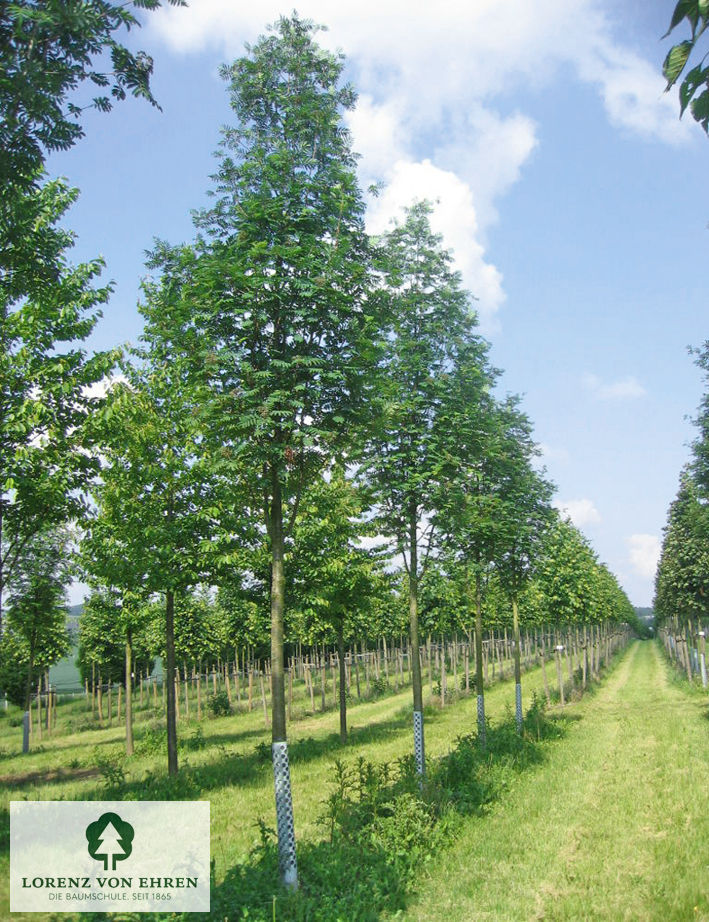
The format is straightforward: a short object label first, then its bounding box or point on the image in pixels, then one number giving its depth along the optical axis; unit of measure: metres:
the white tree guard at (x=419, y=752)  11.45
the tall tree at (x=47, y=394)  10.58
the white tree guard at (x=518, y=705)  18.00
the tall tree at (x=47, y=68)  4.70
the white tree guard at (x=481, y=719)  15.05
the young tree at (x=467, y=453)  12.16
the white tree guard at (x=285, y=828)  7.09
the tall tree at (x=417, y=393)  12.10
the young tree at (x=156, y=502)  13.32
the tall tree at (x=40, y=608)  15.32
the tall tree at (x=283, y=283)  7.77
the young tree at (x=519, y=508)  17.22
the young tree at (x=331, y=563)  17.23
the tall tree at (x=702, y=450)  17.08
